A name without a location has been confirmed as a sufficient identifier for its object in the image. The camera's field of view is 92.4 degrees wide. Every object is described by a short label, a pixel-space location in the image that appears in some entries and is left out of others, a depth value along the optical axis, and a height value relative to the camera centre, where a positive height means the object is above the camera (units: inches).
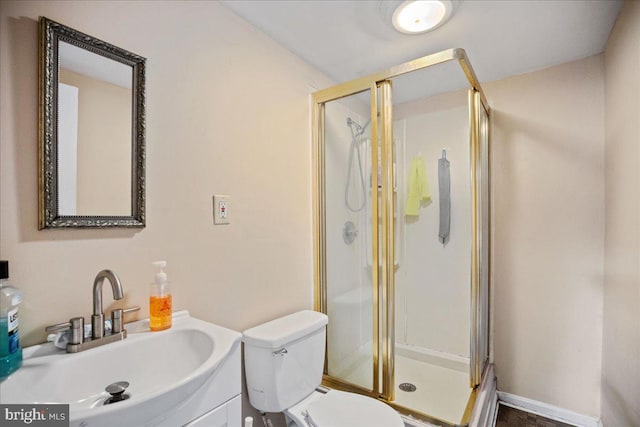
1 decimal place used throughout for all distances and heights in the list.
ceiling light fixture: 53.9 +37.0
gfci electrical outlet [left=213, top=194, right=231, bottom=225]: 53.0 +1.1
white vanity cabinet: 32.3 -21.3
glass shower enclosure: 65.8 -4.6
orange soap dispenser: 41.6 -12.0
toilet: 50.3 -30.1
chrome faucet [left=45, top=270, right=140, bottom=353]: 34.2 -12.6
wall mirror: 35.1 +10.6
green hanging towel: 77.0 +6.9
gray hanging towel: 76.0 +4.7
